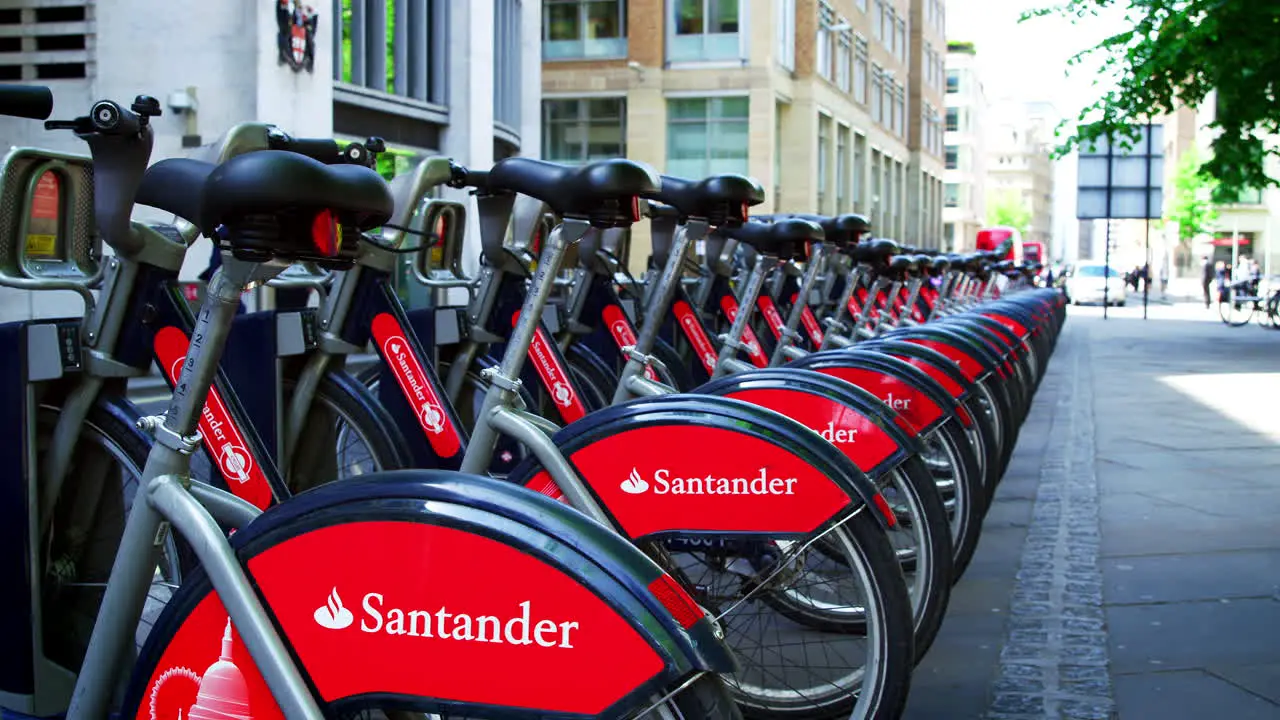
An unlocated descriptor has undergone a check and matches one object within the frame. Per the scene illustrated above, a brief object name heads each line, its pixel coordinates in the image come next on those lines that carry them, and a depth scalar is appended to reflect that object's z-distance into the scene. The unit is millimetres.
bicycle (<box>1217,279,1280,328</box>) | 29266
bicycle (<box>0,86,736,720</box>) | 1803
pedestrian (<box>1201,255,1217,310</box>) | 46219
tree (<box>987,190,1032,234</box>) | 136250
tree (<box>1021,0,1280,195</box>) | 18703
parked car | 50500
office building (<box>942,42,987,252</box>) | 105000
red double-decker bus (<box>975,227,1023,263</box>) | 62894
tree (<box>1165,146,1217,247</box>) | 79438
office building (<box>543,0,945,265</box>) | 37531
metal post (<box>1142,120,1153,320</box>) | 26422
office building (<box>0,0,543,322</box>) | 17500
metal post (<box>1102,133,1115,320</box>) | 22053
